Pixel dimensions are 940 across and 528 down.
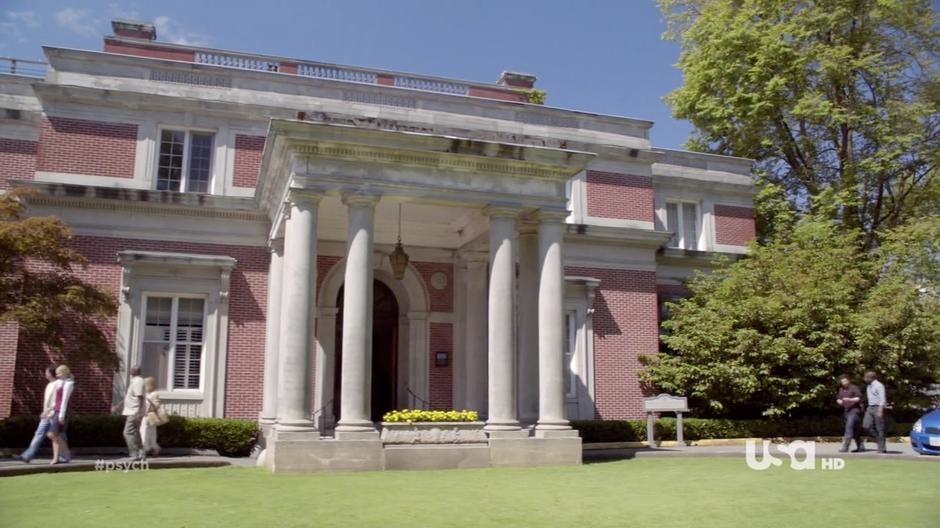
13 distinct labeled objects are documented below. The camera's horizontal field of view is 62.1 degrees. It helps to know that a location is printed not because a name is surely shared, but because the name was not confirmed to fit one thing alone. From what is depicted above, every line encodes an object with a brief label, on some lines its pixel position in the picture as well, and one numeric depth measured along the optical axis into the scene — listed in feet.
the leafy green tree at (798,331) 70.03
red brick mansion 47.32
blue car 53.62
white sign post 63.57
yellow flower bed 47.29
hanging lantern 55.72
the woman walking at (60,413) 45.21
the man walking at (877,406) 55.77
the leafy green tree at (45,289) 49.29
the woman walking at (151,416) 49.29
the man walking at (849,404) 56.27
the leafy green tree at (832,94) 85.81
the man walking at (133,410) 47.29
